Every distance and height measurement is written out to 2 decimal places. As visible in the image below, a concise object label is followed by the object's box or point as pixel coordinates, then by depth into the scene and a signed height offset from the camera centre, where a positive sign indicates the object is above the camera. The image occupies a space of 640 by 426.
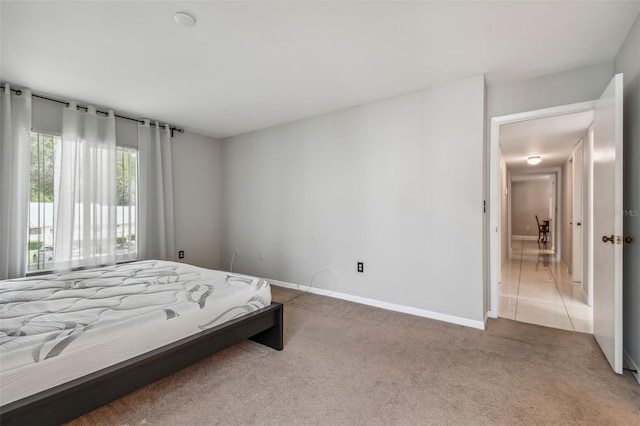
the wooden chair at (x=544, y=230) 9.17 -0.55
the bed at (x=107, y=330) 1.23 -0.64
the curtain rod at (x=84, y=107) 2.93 +1.27
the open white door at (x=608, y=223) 1.95 -0.07
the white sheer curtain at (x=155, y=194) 3.95 +0.26
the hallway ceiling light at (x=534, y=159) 5.99 +1.13
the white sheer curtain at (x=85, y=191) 3.22 +0.26
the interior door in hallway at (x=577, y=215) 4.51 -0.03
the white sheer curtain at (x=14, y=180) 2.83 +0.33
